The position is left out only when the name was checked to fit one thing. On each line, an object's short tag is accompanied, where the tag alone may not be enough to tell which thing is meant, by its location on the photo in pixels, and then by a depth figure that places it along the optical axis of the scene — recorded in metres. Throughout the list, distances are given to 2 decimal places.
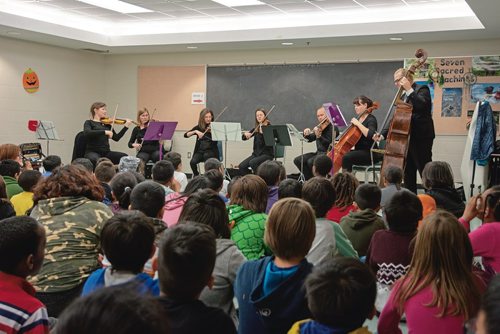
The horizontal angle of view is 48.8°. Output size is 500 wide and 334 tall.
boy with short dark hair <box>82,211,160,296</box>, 1.85
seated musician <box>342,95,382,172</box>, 6.71
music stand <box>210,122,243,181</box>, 7.93
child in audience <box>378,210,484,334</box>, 1.79
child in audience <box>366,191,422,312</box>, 2.63
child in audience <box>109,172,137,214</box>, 3.49
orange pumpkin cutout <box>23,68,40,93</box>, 9.68
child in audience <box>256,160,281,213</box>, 4.09
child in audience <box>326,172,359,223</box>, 3.66
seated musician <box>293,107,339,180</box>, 7.52
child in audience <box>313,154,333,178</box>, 4.90
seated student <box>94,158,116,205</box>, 4.41
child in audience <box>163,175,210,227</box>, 3.24
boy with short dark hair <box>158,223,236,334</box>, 1.36
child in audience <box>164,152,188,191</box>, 5.53
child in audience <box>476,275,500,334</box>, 0.80
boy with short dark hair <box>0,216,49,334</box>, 1.62
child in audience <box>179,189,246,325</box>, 2.13
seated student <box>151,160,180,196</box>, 4.11
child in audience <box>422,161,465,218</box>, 3.81
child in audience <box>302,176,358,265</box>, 2.61
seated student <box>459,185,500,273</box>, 2.38
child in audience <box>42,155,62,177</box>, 5.00
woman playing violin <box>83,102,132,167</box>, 7.97
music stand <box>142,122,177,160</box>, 8.12
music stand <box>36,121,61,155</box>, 8.64
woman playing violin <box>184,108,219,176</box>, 8.53
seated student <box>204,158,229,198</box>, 5.31
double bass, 5.76
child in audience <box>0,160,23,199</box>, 4.21
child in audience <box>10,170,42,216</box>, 3.65
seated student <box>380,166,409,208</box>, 4.35
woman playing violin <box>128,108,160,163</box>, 8.77
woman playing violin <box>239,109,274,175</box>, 8.26
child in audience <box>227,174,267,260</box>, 2.79
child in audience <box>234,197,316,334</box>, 1.91
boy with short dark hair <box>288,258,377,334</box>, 1.41
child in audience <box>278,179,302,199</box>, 3.52
